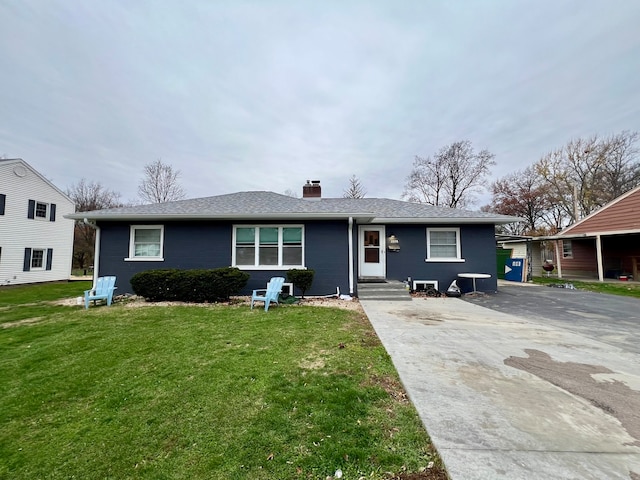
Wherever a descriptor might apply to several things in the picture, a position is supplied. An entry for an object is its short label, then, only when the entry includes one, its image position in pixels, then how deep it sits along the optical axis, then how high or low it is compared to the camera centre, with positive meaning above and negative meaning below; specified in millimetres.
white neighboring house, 14414 +1906
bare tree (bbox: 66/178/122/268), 24812 +5716
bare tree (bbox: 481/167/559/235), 26656 +5996
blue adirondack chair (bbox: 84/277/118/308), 7446 -873
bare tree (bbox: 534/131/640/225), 21812 +7659
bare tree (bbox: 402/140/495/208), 24047 +7815
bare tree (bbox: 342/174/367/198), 25814 +6835
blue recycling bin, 14117 -459
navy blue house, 8828 +593
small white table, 8842 -507
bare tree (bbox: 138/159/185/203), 23734 +6751
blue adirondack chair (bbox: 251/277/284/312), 6844 -825
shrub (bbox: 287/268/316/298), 8211 -532
